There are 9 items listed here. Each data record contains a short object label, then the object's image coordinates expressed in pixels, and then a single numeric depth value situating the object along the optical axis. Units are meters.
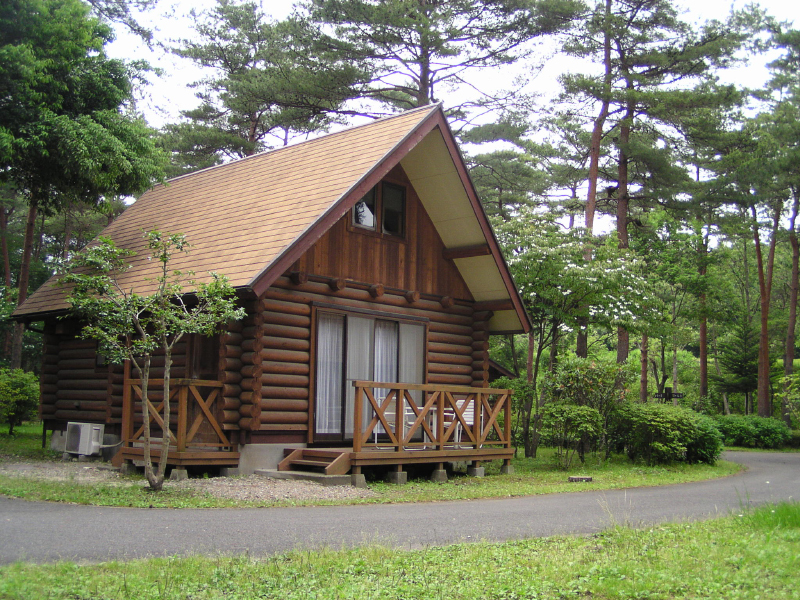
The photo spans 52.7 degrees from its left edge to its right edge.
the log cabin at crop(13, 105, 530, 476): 14.05
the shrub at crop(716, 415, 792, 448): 30.77
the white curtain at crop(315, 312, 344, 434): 15.33
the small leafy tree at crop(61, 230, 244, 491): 11.53
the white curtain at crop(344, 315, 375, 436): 15.75
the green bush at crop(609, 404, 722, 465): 18.19
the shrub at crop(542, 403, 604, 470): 17.00
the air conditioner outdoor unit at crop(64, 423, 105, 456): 16.70
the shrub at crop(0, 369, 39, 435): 25.34
